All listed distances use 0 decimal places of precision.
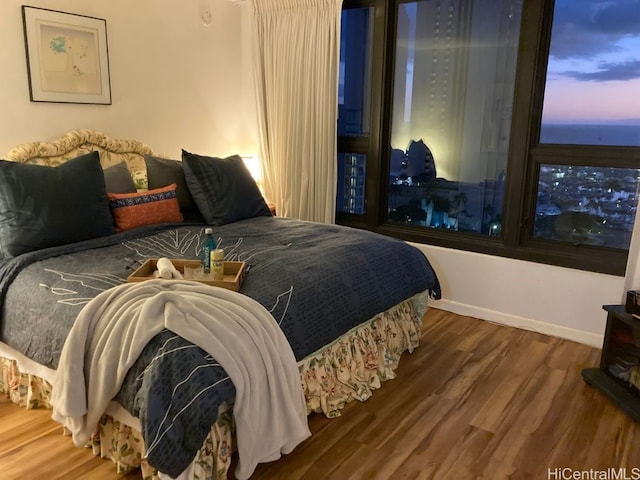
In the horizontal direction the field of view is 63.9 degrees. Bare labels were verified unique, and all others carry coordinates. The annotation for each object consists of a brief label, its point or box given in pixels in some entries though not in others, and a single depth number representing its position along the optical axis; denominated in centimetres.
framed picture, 288
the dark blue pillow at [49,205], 237
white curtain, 368
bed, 160
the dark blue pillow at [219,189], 313
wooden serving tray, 195
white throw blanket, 166
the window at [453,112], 329
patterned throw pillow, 279
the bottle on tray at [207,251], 216
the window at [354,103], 380
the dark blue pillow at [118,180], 290
